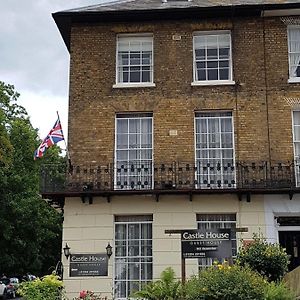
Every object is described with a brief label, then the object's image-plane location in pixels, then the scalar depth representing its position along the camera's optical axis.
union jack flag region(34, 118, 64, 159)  15.36
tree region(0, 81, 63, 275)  25.57
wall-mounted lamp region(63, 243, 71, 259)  14.93
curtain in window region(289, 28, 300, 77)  16.09
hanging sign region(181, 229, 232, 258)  12.05
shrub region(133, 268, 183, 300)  10.96
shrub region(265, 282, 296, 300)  9.54
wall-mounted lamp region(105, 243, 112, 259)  14.97
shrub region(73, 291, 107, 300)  13.55
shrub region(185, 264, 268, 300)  9.53
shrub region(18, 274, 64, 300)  13.57
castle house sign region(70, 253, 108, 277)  14.86
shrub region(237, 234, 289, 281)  12.48
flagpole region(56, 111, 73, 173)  15.63
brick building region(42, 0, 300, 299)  15.02
